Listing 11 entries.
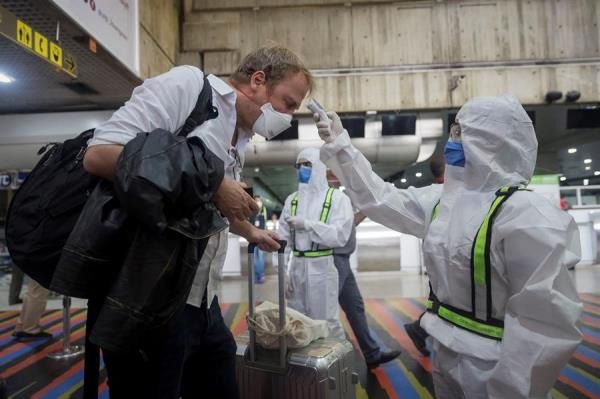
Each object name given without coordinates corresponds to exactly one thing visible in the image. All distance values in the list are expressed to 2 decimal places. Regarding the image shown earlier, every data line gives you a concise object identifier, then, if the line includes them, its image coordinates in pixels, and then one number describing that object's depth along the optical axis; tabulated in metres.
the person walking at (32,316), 3.86
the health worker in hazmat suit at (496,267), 1.07
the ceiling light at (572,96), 7.57
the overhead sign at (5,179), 6.62
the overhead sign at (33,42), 2.57
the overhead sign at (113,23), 3.26
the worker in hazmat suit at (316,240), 3.19
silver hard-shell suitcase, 1.71
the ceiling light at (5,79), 4.50
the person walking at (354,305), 3.16
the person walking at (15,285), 5.39
